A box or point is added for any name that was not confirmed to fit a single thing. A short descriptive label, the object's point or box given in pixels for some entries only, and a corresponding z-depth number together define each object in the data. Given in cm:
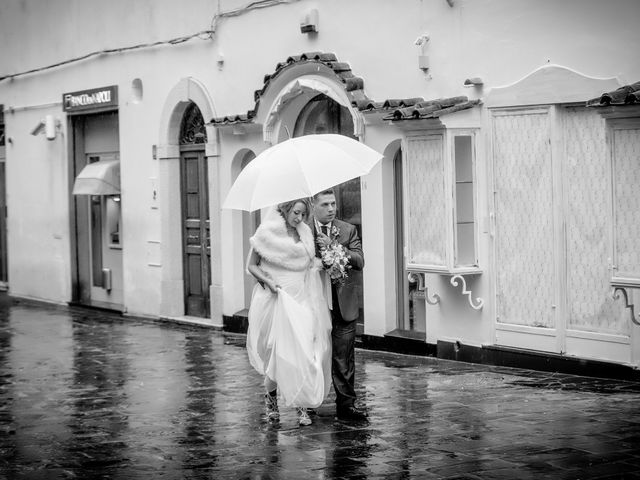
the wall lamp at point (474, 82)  1273
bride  977
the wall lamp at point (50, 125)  2153
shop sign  1969
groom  1006
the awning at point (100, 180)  1973
